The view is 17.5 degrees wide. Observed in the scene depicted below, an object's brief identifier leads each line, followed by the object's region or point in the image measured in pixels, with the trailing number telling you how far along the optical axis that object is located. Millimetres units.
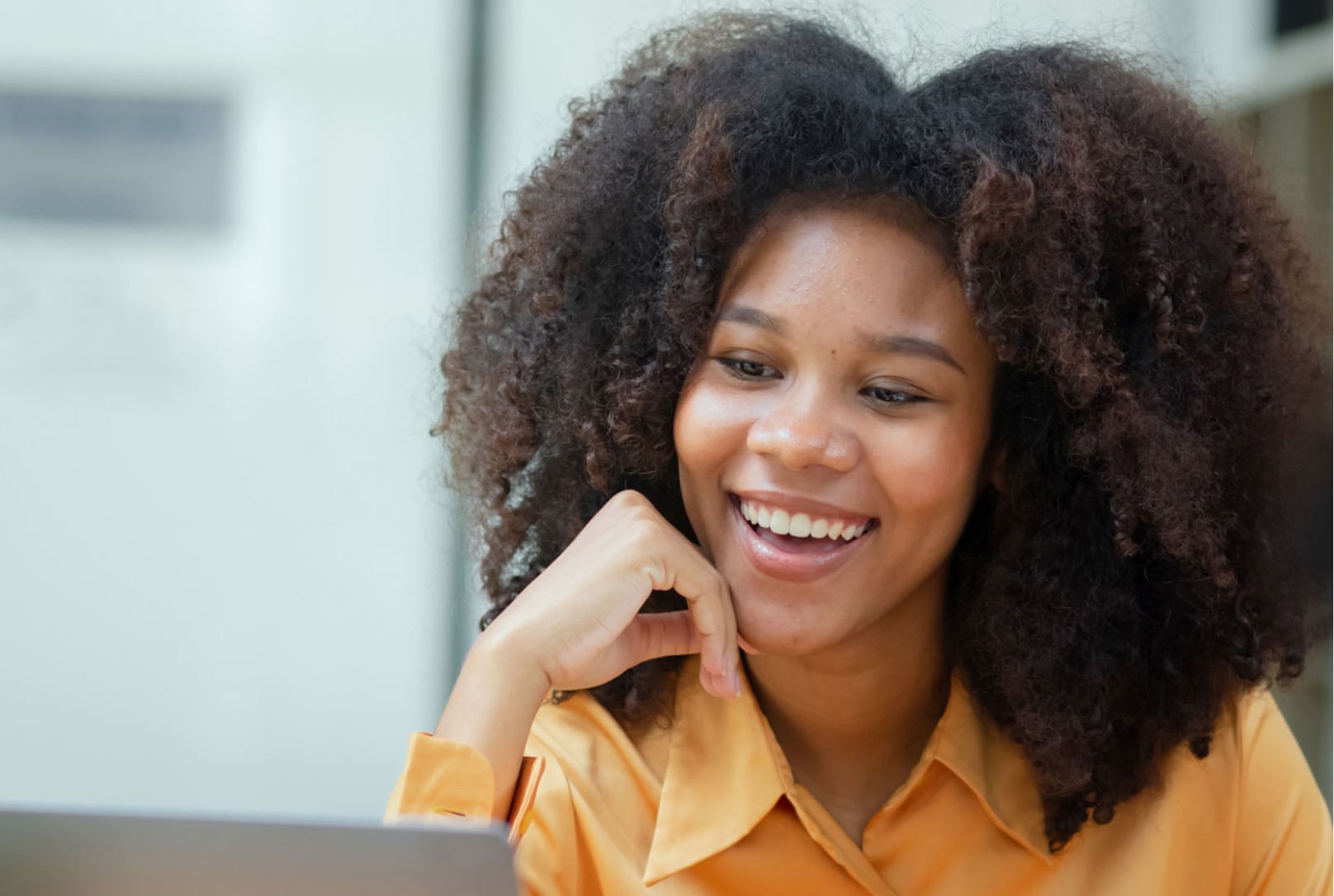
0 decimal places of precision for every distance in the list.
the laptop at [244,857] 1463
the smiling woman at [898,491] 1745
